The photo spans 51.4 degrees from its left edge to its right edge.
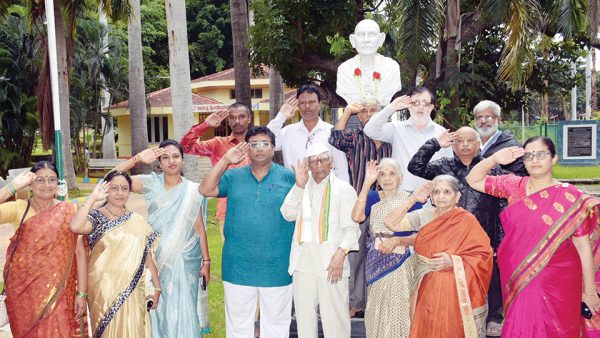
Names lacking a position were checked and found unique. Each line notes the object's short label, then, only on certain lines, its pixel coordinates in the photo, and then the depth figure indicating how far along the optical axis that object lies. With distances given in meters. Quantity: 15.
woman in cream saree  4.16
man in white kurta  4.14
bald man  4.36
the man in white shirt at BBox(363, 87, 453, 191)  4.65
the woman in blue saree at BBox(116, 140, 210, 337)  4.47
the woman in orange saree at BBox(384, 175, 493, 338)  3.96
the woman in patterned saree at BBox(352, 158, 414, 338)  4.22
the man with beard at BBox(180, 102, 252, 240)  5.16
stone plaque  24.03
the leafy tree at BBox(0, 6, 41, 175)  21.22
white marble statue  5.37
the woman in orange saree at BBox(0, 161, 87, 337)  4.03
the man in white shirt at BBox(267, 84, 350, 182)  5.07
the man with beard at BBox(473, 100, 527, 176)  4.75
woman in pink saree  3.84
